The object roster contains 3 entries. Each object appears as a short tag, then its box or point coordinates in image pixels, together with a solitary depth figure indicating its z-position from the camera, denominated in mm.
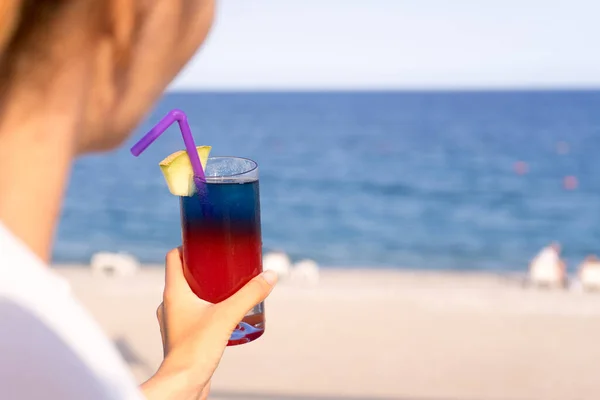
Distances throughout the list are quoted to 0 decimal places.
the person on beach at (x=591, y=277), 8250
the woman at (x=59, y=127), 489
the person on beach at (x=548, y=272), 8512
